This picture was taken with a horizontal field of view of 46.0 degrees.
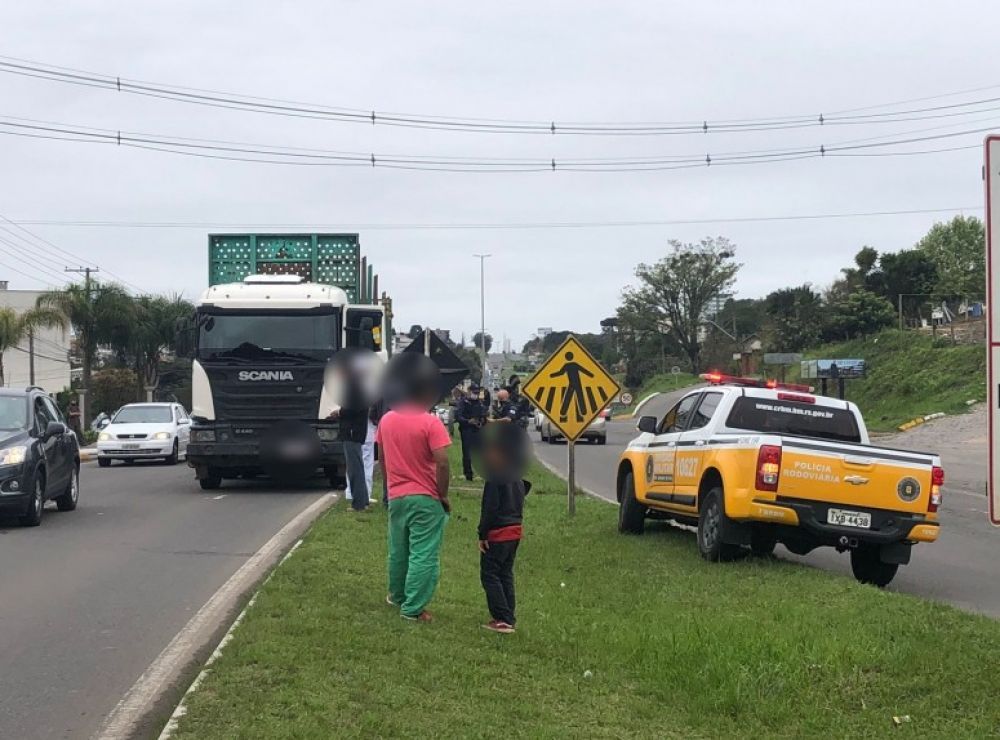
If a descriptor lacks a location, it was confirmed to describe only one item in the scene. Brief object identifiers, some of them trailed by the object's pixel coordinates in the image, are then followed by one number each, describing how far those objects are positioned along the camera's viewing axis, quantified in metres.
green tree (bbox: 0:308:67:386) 45.53
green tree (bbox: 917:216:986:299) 73.94
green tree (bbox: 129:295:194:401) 54.78
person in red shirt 7.77
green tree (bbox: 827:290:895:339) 61.78
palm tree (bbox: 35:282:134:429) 48.31
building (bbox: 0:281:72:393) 69.25
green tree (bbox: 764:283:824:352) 68.69
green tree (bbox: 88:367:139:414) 65.12
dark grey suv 13.79
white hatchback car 27.91
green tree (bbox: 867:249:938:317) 67.81
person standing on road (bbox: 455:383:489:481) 19.88
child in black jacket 7.74
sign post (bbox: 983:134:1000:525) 4.87
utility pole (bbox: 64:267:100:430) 46.44
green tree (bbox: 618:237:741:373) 92.56
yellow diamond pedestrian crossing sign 14.99
